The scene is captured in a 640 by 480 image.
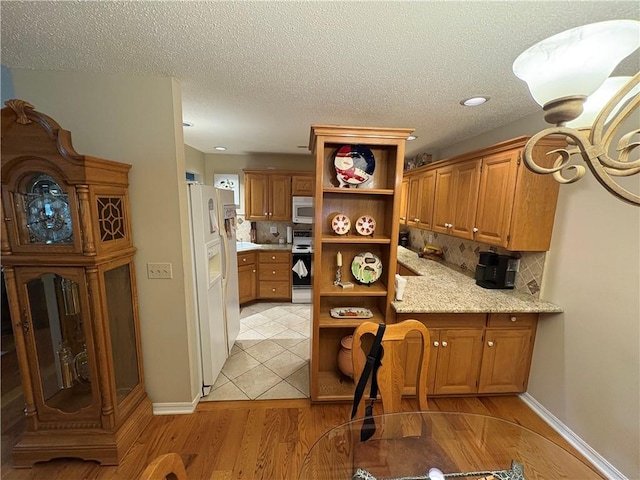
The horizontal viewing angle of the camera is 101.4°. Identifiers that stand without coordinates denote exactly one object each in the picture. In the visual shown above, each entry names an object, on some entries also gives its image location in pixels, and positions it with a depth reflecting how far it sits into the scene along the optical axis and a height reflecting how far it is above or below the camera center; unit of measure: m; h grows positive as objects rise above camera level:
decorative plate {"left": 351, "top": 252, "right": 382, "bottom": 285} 2.15 -0.54
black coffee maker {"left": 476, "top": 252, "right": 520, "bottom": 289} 2.29 -0.60
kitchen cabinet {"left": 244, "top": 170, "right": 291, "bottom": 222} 4.16 +0.07
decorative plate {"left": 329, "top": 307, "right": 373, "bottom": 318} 2.10 -0.90
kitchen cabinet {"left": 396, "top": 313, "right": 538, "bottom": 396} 2.08 -1.20
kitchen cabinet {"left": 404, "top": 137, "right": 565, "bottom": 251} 1.96 +0.05
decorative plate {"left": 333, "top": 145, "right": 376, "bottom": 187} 1.98 +0.27
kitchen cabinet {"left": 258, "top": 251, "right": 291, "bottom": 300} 4.12 -1.18
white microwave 4.11 -0.15
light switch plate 1.85 -0.51
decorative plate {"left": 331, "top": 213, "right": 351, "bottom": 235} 2.06 -0.19
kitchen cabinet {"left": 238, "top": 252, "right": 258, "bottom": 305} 3.96 -1.19
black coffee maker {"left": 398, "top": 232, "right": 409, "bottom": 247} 4.64 -0.66
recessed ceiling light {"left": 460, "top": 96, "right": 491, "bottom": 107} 1.88 +0.74
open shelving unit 1.84 -0.28
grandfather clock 1.37 -0.55
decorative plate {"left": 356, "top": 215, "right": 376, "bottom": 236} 2.08 -0.20
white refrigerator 2.02 -0.64
